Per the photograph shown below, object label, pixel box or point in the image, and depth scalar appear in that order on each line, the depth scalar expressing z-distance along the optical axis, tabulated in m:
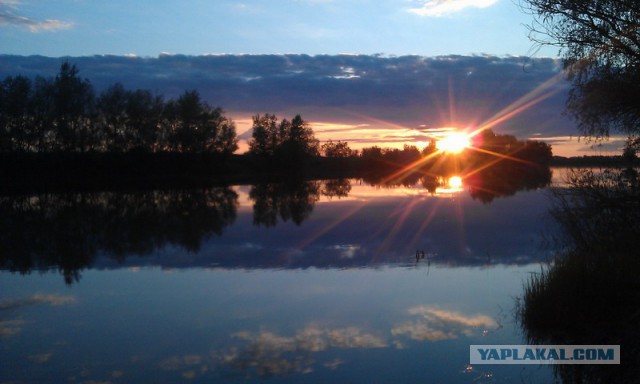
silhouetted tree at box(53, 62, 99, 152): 49.22
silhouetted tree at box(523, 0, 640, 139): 8.38
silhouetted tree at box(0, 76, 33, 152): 47.03
